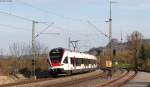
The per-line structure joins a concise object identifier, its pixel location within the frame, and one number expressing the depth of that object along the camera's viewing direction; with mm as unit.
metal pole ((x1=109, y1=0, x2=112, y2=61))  51456
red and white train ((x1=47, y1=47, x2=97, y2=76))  57000
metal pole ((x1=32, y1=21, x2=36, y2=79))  51844
